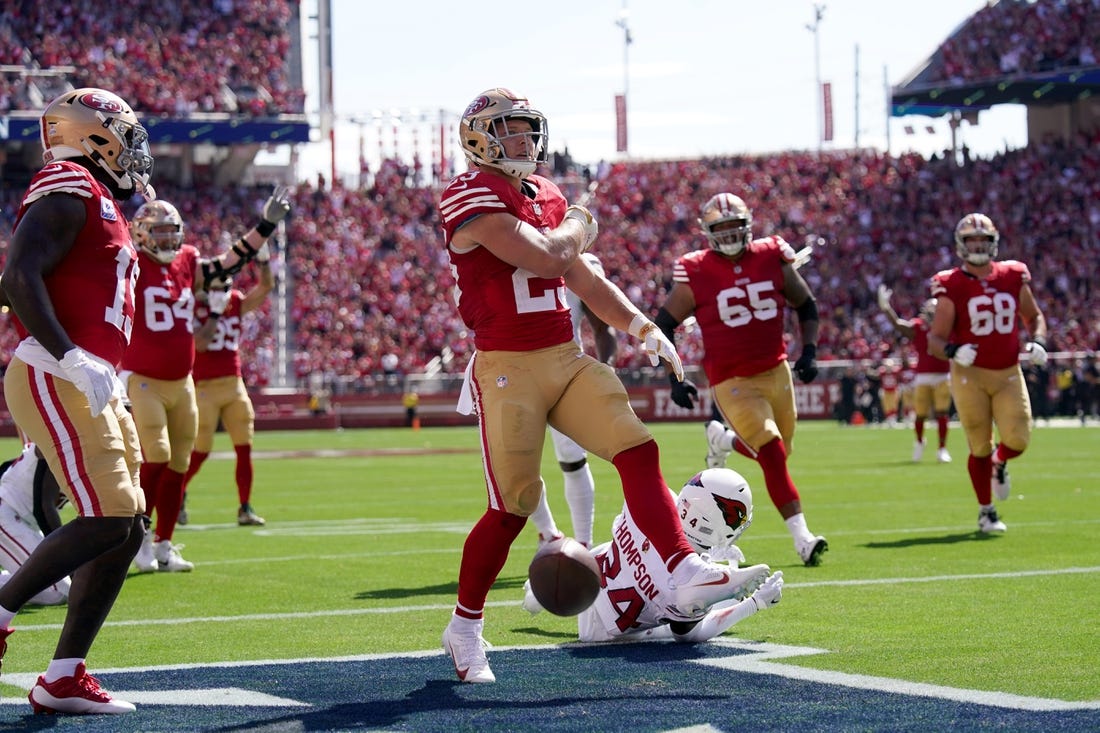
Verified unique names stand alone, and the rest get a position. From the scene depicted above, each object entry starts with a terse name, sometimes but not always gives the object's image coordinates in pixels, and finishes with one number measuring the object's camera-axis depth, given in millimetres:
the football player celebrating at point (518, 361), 11047
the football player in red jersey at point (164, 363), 19203
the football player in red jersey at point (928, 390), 38625
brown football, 10883
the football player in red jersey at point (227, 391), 24953
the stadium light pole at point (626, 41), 103187
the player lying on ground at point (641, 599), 12031
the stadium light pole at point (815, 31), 103837
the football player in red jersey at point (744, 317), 18750
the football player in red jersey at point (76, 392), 9844
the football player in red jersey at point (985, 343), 21312
